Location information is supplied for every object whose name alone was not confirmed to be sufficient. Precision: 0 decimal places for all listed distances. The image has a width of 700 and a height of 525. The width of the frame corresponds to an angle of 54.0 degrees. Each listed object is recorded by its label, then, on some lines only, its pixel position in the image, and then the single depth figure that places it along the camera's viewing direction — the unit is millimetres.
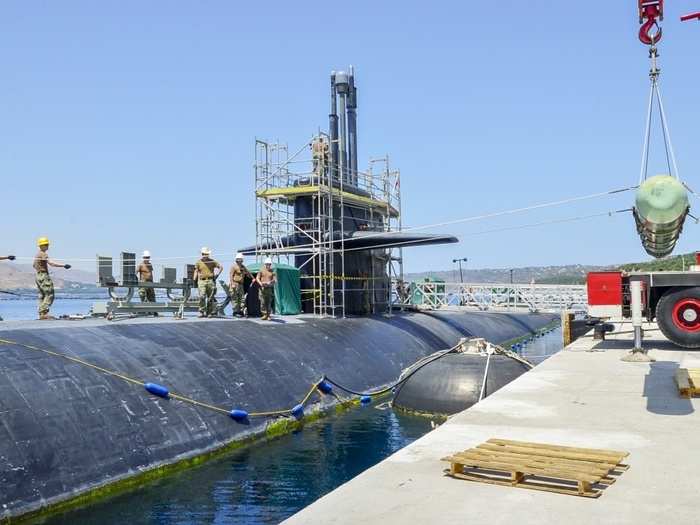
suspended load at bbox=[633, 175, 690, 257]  10742
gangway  45844
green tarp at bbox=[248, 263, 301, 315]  23453
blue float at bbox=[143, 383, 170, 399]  12117
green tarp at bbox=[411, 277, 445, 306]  45438
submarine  9695
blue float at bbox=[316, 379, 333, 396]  16828
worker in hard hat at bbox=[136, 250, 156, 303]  19594
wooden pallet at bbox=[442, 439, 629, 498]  6434
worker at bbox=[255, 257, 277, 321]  19734
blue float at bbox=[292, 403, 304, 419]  14940
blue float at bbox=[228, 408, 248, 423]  13172
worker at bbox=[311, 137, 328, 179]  25562
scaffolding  25328
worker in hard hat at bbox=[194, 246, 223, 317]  18203
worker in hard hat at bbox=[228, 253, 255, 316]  20109
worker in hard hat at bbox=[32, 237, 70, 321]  14906
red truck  17359
